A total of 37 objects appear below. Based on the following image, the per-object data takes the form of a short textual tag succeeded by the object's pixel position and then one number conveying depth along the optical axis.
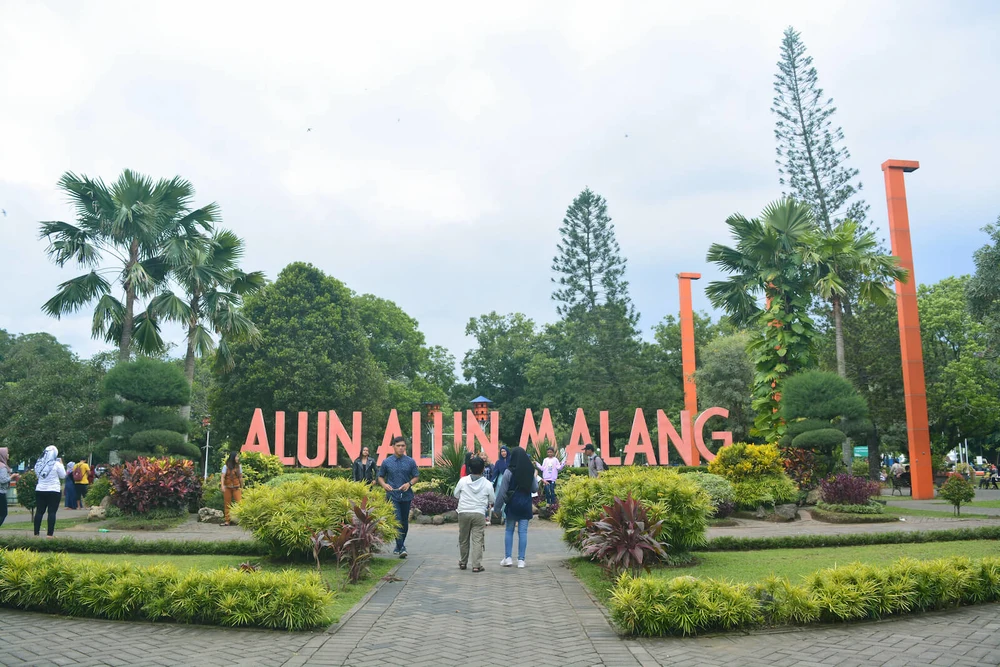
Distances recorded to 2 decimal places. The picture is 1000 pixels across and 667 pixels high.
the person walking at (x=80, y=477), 20.44
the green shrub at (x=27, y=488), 18.16
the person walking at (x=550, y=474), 17.22
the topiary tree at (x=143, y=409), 17.58
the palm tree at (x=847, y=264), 20.64
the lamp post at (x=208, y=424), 34.21
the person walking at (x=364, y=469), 13.02
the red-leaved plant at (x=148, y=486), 15.42
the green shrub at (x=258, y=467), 17.73
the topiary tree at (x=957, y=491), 15.33
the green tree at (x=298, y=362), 33.88
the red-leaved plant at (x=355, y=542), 8.39
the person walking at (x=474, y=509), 9.43
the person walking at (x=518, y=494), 9.73
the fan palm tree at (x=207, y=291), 21.28
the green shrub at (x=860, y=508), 15.48
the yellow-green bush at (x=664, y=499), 9.16
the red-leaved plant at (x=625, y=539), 7.75
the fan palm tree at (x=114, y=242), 20.17
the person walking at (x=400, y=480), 10.44
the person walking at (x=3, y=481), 12.37
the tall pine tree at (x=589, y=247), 38.88
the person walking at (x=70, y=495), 20.38
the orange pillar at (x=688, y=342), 27.30
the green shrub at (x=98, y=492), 17.06
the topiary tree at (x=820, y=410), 17.77
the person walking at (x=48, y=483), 11.92
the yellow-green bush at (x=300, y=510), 9.04
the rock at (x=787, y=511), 15.88
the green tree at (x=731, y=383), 37.00
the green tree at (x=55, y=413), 23.77
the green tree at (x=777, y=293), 20.81
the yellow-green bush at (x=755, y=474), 16.09
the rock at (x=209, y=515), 15.93
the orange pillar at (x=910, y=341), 20.81
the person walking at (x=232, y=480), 14.91
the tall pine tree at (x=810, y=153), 28.73
